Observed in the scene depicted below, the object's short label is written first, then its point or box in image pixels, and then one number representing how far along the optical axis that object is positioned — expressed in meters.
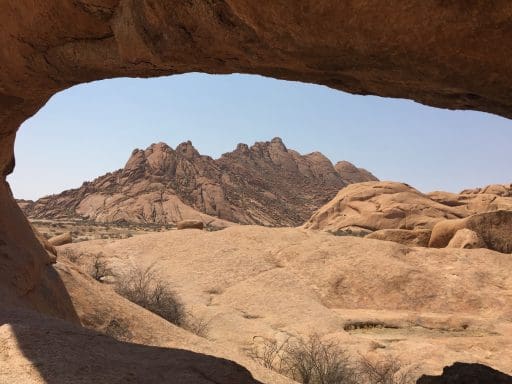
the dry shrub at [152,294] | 9.95
